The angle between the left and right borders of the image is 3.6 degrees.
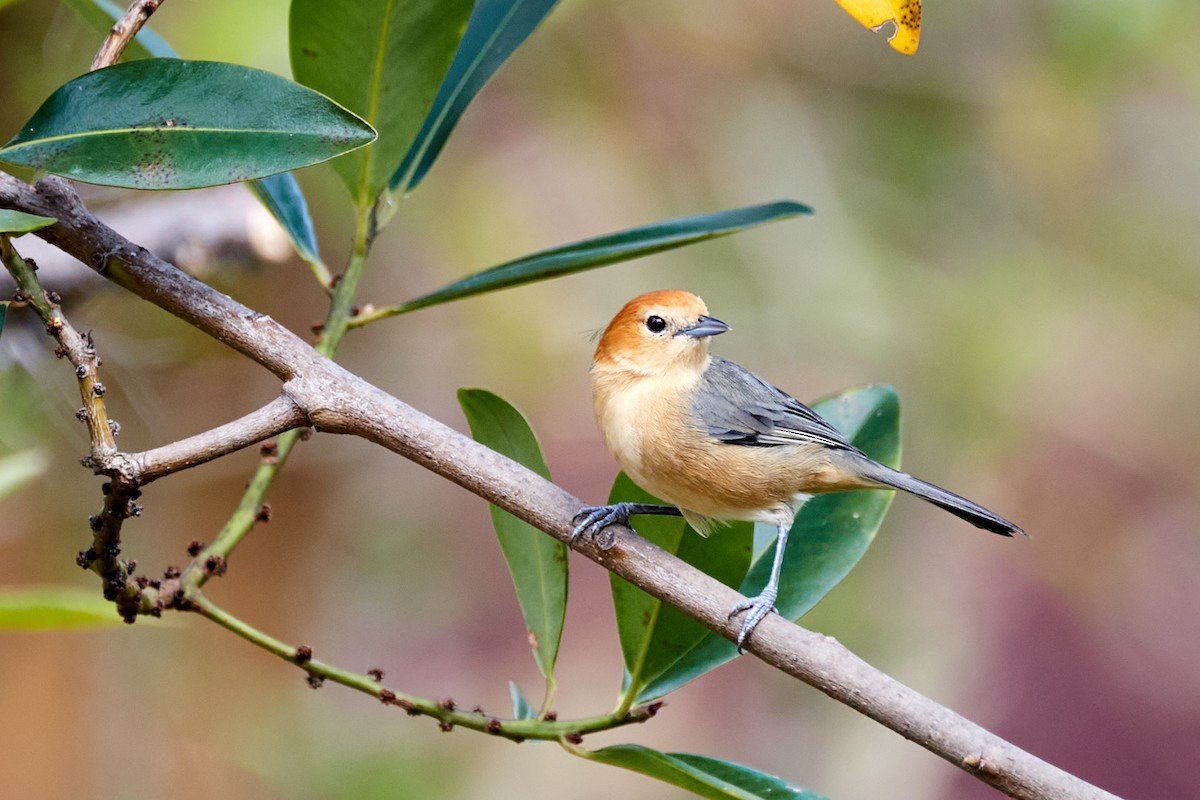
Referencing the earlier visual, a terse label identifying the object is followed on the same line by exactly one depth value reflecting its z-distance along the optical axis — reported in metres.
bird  4.43
